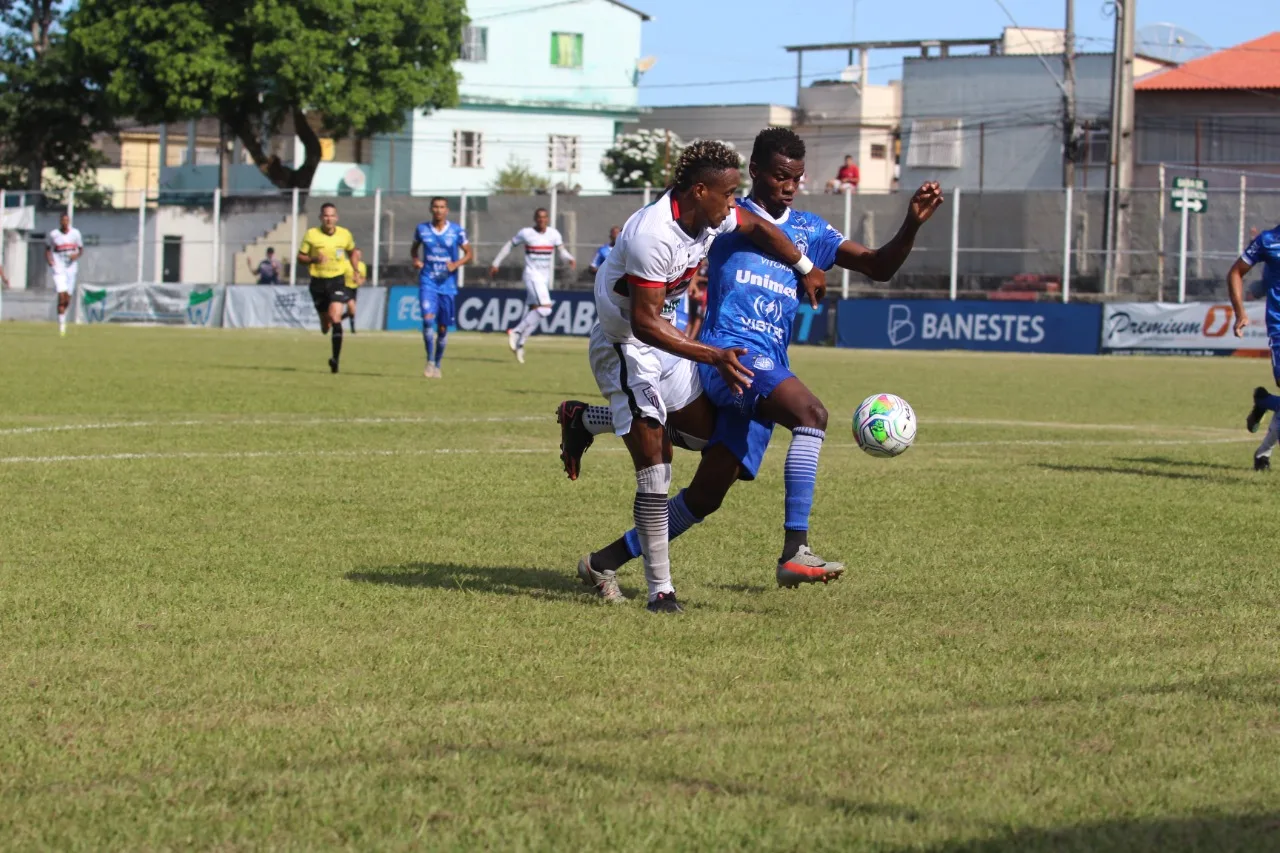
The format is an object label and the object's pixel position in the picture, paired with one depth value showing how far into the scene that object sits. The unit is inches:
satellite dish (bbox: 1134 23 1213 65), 2878.9
